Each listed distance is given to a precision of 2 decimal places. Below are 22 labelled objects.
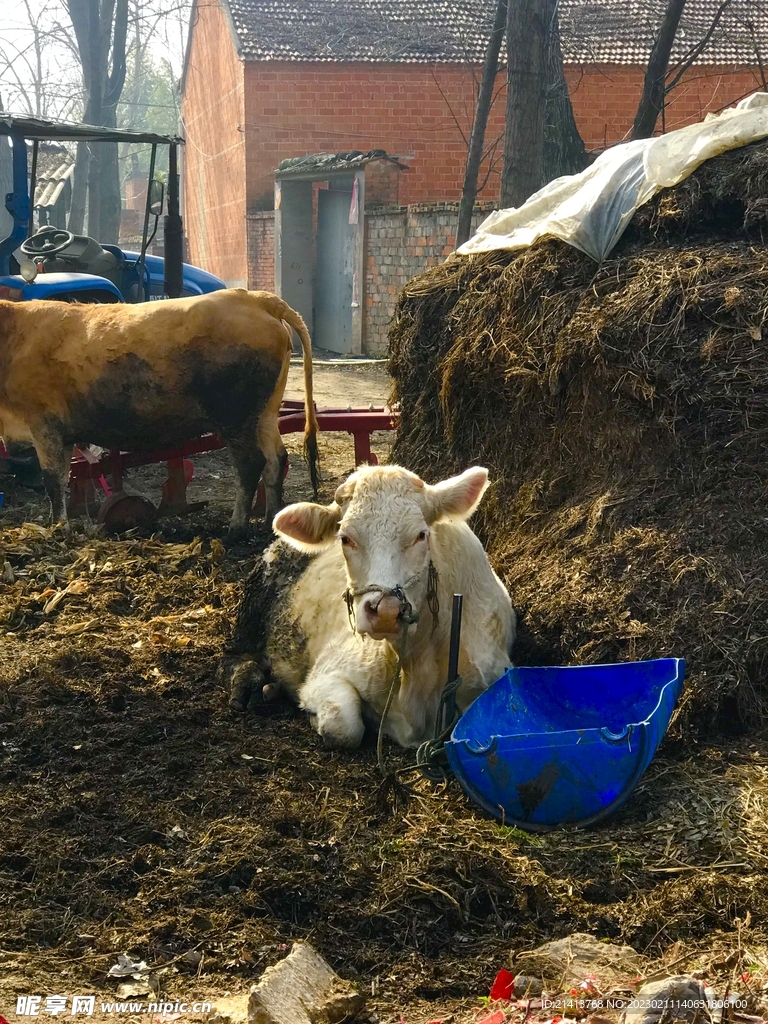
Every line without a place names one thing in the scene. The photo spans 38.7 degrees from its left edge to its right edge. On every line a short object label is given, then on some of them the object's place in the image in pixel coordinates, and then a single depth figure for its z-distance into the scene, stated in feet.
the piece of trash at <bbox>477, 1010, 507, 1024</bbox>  8.38
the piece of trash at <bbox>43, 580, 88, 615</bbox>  20.26
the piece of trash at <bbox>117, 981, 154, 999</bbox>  9.25
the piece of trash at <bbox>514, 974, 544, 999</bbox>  8.83
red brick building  75.92
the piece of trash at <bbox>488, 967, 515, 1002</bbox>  8.93
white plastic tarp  18.13
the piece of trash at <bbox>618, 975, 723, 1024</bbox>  7.77
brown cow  25.00
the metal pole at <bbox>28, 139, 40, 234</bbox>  31.83
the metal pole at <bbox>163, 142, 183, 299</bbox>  33.24
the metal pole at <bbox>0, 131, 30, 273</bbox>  31.24
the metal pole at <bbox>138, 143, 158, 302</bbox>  34.45
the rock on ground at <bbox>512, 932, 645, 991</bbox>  9.13
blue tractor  30.71
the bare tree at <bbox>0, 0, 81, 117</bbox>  109.40
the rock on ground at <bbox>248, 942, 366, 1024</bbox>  8.34
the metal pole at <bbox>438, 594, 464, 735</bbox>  13.37
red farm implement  27.07
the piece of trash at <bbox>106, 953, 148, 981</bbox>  9.53
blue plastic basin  11.39
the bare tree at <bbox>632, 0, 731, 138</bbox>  33.30
